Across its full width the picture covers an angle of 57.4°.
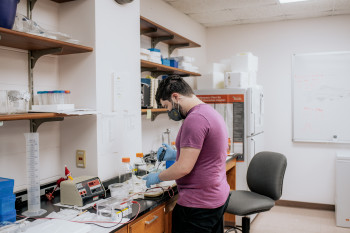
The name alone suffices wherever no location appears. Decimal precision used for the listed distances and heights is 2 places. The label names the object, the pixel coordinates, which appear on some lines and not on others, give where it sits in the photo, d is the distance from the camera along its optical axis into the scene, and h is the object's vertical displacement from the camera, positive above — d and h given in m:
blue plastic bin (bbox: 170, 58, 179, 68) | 3.40 +0.50
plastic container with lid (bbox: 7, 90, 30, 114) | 1.70 +0.06
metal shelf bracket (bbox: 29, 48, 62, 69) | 1.99 +0.37
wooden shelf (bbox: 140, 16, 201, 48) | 2.91 +0.79
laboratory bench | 1.77 -0.62
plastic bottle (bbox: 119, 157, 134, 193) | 2.29 -0.47
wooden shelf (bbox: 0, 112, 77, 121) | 1.55 -0.02
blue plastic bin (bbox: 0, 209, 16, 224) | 1.60 -0.53
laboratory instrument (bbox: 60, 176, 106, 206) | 1.92 -0.49
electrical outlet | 2.26 -0.33
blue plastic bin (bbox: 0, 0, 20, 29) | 1.58 +0.50
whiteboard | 4.23 +0.15
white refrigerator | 3.71 -0.12
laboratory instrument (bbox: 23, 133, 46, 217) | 1.82 -0.35
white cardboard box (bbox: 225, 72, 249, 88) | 3.79 +0.36
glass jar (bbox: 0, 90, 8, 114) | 1.67 +0.05
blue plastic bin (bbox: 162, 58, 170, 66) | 3.27 +0.50
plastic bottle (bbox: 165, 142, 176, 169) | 2.51 -0.41
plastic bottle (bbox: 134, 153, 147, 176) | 2.51 -0.46
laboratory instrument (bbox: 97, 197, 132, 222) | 1.71 -0.54
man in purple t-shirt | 1.77 -0.30
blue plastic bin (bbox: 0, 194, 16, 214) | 1.60 -0.46
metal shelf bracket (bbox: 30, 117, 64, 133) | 2.04 -0.08
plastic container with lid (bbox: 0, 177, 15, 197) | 1.61 -0.38
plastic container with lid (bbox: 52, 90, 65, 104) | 1.92 +0.09
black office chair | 2.54 -0.68
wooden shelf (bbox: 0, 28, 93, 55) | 1.61 +0.39
